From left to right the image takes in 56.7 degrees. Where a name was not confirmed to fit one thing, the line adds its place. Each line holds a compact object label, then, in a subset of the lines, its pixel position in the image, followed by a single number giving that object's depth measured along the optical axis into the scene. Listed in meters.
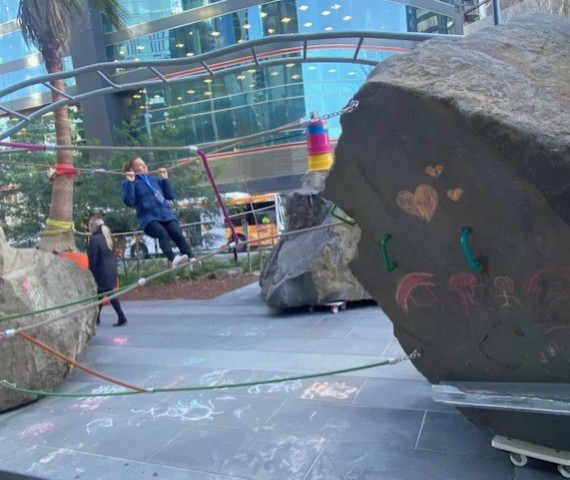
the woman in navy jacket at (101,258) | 8.09
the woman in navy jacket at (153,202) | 6.13
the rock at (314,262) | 7.84
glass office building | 26.06
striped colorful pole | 8.26
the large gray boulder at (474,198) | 2.46
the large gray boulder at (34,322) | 5.04
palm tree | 9.74
